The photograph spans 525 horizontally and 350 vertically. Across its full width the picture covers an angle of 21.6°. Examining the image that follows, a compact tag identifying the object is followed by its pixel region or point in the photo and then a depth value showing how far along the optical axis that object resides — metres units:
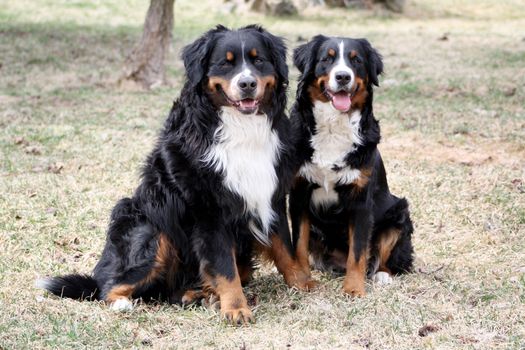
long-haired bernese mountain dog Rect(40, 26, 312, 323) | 7.82
